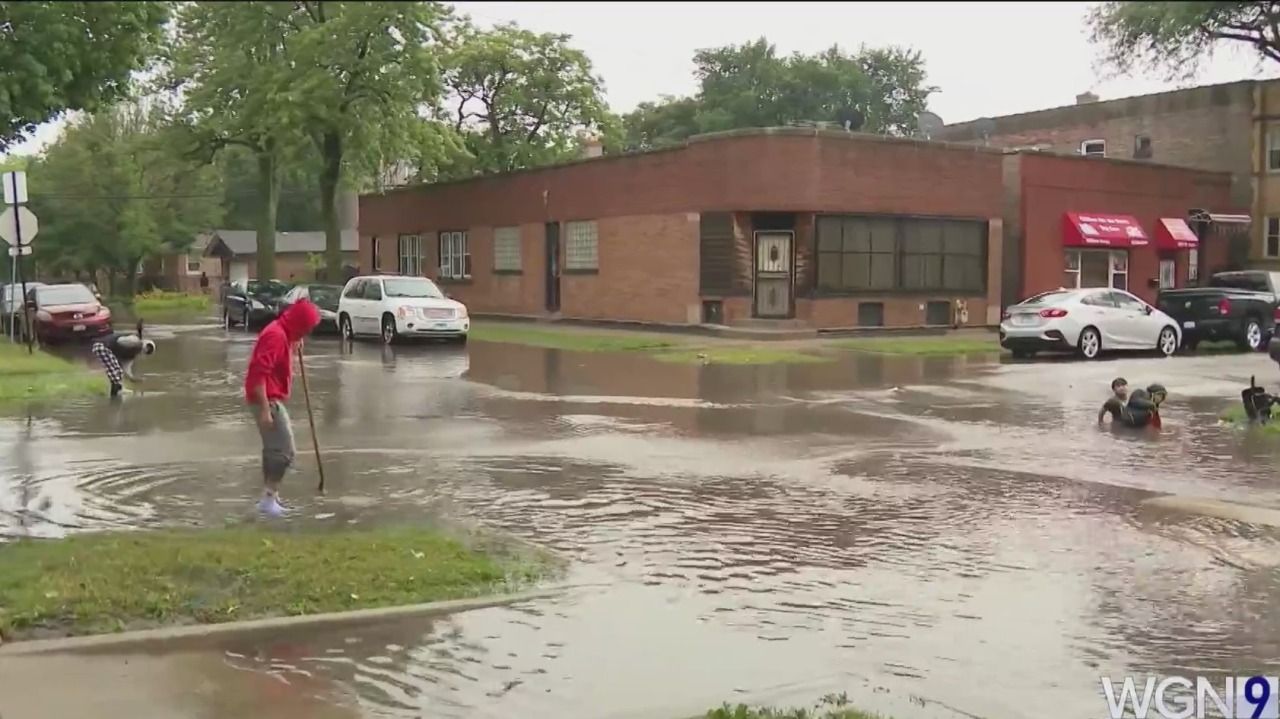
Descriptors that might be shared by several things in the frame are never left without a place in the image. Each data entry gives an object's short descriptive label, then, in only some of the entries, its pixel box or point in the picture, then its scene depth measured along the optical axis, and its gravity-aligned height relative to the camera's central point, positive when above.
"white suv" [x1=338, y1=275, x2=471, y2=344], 28.16 -0.56
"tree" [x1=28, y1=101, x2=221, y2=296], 63.41 +4.38
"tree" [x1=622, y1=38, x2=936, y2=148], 60.50 +9.72
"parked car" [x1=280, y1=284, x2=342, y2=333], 31.62 -0.33
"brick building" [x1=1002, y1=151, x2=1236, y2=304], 35.56 +1.91
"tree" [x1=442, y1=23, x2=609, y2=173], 46.56 +7.21
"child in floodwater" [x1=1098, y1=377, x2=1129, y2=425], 14.59 -1.30
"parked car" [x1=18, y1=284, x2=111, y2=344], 30.81 -0.74
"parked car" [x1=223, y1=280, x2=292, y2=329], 36.88 -0.53
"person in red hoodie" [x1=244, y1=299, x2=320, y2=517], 8.80 -0.71
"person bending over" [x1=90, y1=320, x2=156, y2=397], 17.59 -1.00
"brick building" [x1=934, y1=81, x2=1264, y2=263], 41.75 +5.61
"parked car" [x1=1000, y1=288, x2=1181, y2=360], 24.67 -0.72
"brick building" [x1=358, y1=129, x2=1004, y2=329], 31.14 +1.50
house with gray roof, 86.62 +2.38
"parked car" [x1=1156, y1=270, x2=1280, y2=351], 27.62 -0.54
